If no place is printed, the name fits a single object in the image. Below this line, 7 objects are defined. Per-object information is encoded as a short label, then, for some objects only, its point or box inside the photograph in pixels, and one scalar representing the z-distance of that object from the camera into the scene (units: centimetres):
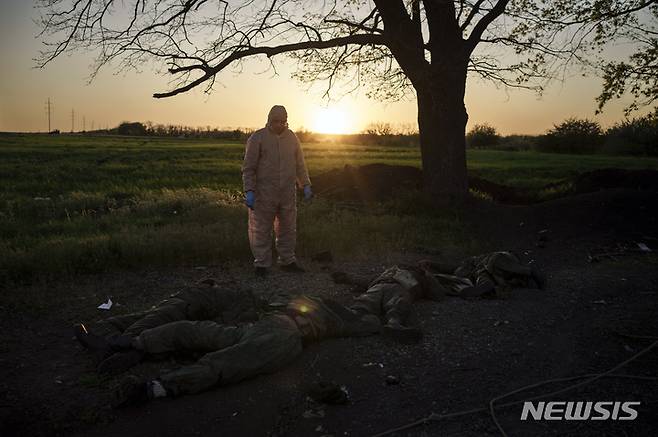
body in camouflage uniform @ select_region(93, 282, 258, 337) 544
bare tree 1282
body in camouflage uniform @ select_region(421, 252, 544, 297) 733
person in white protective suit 848
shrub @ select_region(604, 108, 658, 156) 4312
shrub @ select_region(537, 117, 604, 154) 5075
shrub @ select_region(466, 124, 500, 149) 6256
